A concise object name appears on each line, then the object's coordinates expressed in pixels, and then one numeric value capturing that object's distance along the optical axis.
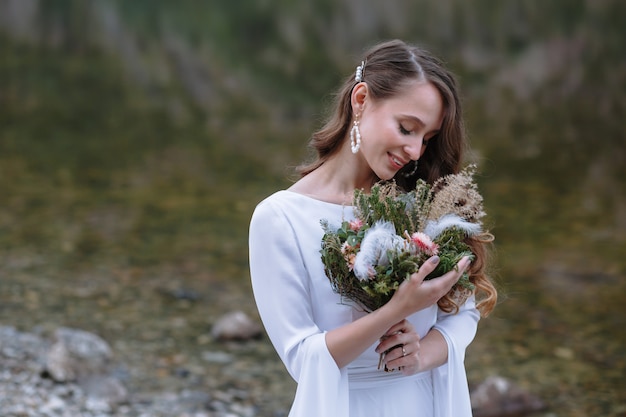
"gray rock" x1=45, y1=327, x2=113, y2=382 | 5.96
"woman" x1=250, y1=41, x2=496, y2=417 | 2.38
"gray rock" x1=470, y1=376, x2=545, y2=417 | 5.93
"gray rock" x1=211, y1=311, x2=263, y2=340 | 7.02
